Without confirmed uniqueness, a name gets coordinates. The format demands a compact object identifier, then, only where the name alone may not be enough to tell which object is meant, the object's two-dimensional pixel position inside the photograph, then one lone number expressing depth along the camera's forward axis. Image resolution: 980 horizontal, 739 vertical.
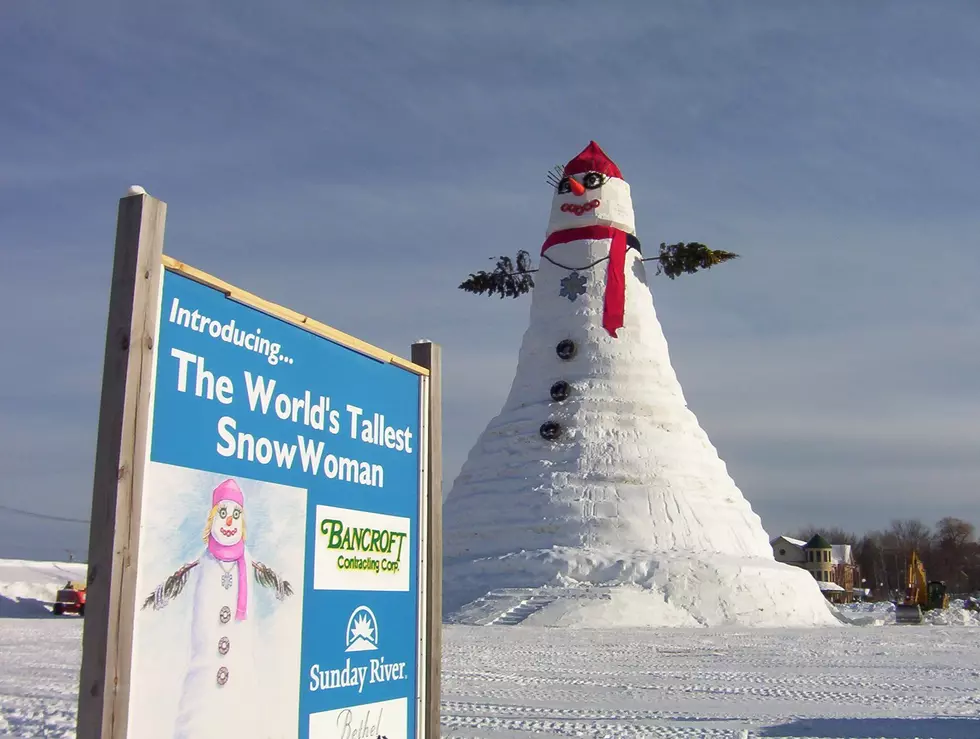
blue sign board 2.85
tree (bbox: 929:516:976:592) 74.19
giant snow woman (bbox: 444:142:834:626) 19.91
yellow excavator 35.66
